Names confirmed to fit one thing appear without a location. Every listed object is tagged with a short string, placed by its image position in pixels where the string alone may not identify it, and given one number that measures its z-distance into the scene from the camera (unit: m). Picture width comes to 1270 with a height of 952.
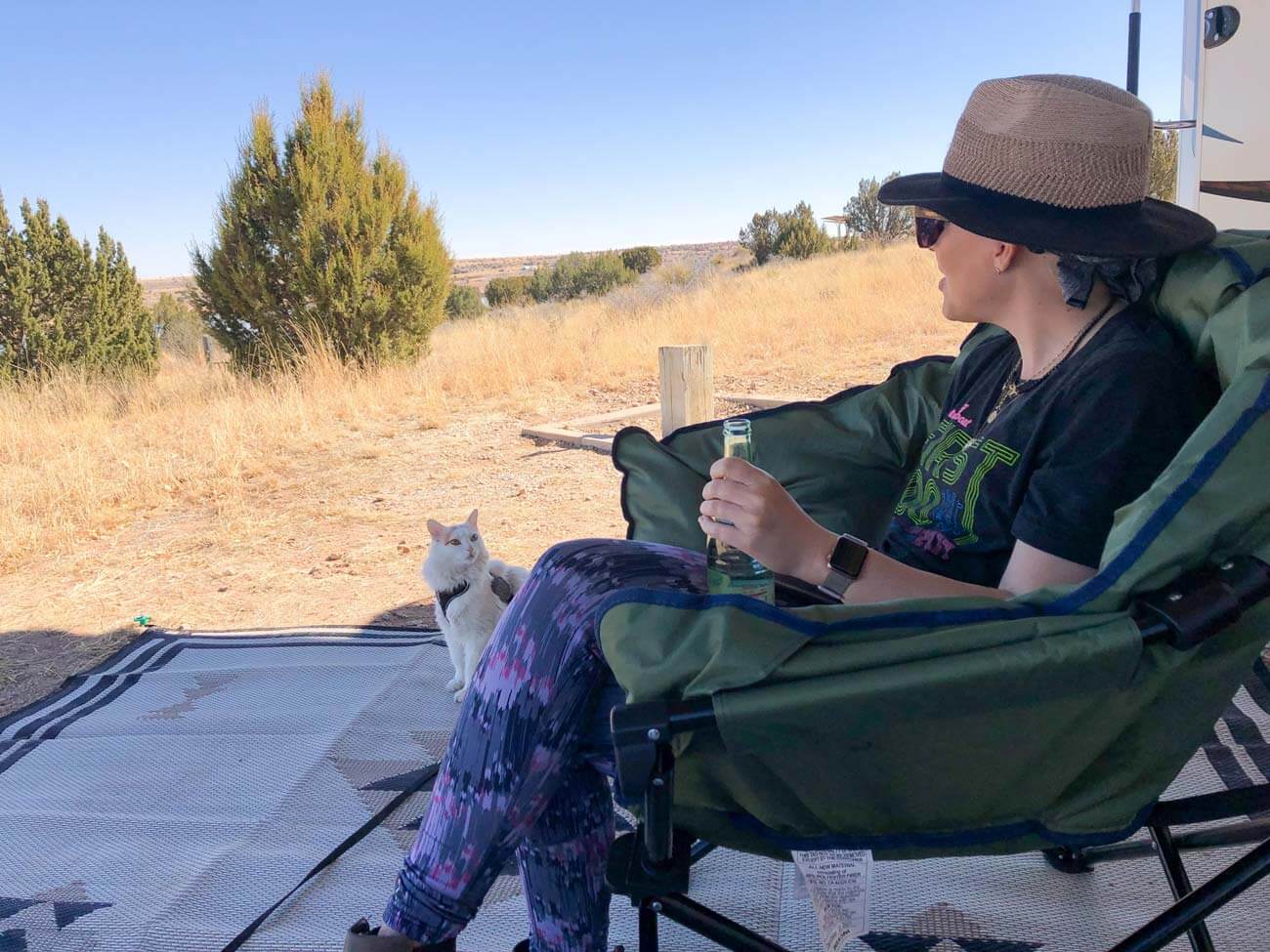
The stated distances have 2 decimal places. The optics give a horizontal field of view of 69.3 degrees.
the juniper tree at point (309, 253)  9.89
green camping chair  0.97
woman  1.19
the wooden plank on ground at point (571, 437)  6.14
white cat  2.75
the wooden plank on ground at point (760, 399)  6.27
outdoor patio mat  1.77
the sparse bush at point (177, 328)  17.03
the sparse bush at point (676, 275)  18.99
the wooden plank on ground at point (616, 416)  6.77
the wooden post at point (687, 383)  3.54
